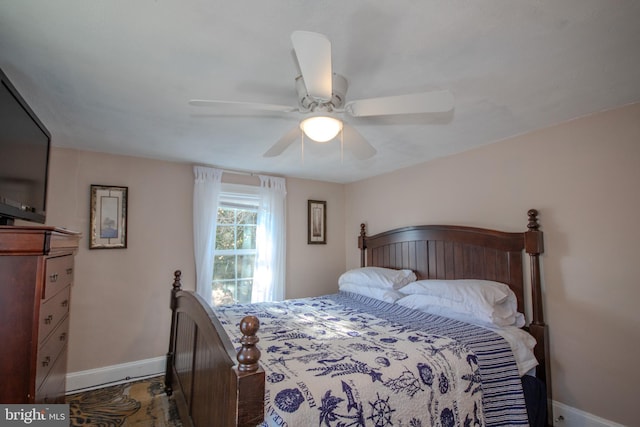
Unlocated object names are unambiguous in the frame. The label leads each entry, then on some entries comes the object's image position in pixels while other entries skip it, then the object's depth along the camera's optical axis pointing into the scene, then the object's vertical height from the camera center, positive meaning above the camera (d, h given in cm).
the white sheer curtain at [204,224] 337 +16
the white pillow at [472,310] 217 -55
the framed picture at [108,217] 293 +20
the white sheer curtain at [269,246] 376 -10
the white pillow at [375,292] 288 -55
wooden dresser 117 -28
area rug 228 -139
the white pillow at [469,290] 225 -40
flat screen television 141 +42
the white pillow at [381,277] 303 -41
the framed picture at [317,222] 423 +23
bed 127 -65
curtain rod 362 +82
